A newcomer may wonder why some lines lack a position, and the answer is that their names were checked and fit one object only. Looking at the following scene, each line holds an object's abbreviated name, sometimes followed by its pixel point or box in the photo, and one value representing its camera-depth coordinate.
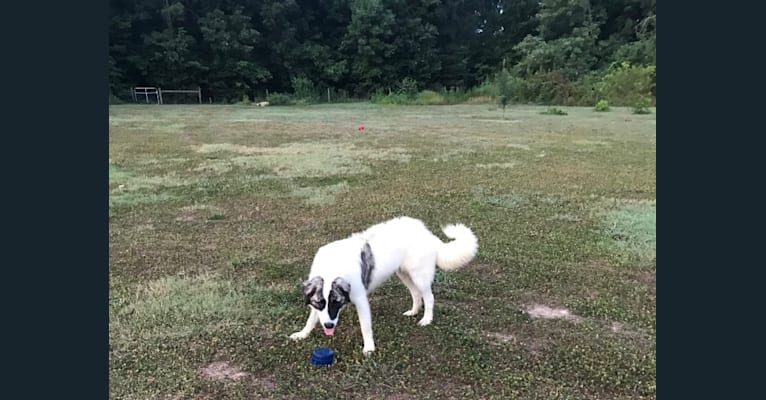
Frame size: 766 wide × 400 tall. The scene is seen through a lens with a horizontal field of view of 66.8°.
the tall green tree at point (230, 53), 42.22
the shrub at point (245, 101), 38.08
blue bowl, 3.35
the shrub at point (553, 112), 24.83
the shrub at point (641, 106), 25.03
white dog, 3.19
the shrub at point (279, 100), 37.41
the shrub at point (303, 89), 40.25
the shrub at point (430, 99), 35.68
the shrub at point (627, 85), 30.08
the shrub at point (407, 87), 41.79
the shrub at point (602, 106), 27.18
